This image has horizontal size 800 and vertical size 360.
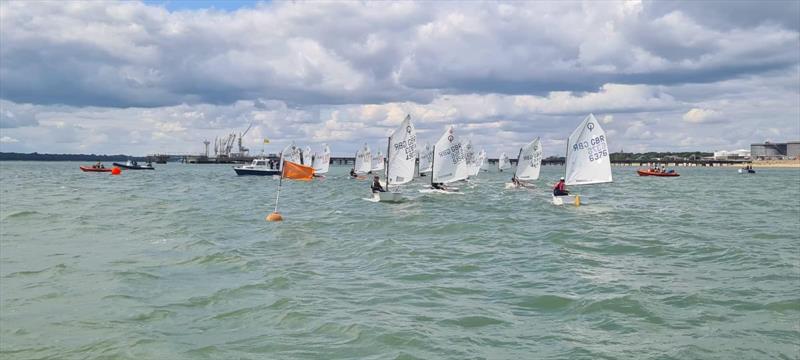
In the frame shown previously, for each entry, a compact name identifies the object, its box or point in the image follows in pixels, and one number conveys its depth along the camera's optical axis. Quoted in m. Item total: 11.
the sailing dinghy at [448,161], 46.69
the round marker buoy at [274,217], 33.41
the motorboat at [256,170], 103.21
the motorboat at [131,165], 131.45
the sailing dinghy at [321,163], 96.88
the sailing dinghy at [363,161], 101.94
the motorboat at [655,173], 113.57
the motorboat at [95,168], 111.94
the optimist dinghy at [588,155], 40.22
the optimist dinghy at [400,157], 43.31
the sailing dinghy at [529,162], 64.75
